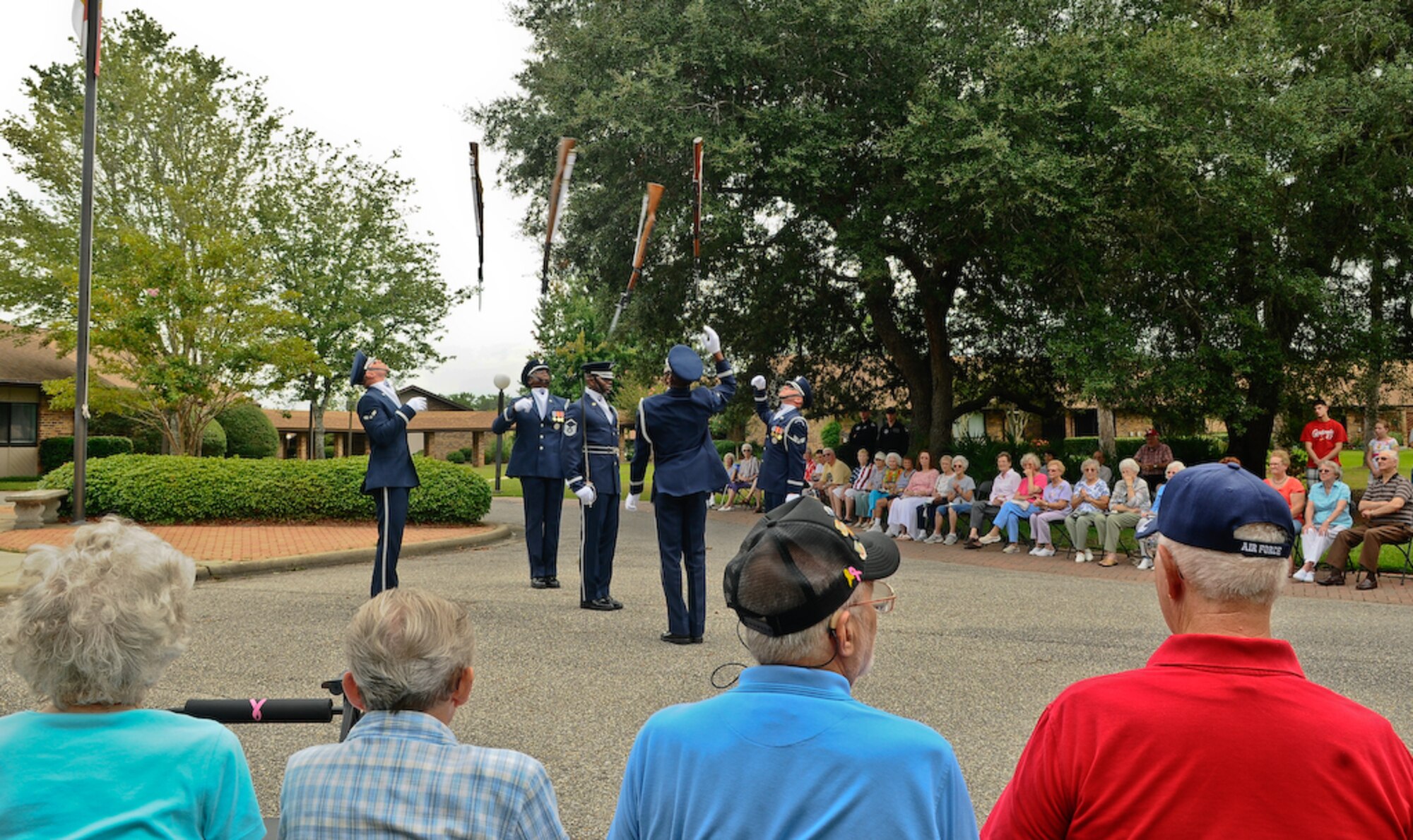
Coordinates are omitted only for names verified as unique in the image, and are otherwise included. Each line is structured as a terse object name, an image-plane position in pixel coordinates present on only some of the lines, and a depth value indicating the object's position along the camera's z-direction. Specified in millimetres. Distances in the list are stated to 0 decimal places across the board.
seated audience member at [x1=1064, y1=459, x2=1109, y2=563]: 13242
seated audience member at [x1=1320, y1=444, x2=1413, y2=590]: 10680
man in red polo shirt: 1680
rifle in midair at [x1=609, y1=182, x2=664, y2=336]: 12766
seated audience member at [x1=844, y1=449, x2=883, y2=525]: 18078
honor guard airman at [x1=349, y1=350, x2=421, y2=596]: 8602
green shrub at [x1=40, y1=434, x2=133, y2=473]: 29609
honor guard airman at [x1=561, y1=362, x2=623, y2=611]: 8625
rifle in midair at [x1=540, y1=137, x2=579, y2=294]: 12375
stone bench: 13898
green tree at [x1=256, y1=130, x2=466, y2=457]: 33125
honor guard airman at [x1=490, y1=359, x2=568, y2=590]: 10133
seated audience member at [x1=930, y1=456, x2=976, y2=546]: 15405
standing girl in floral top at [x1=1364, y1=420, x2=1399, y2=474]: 11700
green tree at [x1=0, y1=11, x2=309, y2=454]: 20719
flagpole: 10016
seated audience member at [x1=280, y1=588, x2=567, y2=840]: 1896
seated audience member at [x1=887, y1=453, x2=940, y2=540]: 16141
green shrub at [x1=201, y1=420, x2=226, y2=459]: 31438
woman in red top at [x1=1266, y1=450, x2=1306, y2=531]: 11211
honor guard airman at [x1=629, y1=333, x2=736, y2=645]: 7273
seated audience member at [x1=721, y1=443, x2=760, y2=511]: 23078
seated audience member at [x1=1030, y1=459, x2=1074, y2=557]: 13766
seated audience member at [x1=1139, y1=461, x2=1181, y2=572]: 12148
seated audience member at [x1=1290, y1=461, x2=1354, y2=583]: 11133
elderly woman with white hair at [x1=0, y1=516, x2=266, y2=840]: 1841
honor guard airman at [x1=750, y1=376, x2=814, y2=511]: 10938
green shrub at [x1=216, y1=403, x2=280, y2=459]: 35844
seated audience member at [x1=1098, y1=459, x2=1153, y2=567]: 12859
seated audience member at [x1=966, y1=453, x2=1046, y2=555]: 14336
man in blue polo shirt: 1674
